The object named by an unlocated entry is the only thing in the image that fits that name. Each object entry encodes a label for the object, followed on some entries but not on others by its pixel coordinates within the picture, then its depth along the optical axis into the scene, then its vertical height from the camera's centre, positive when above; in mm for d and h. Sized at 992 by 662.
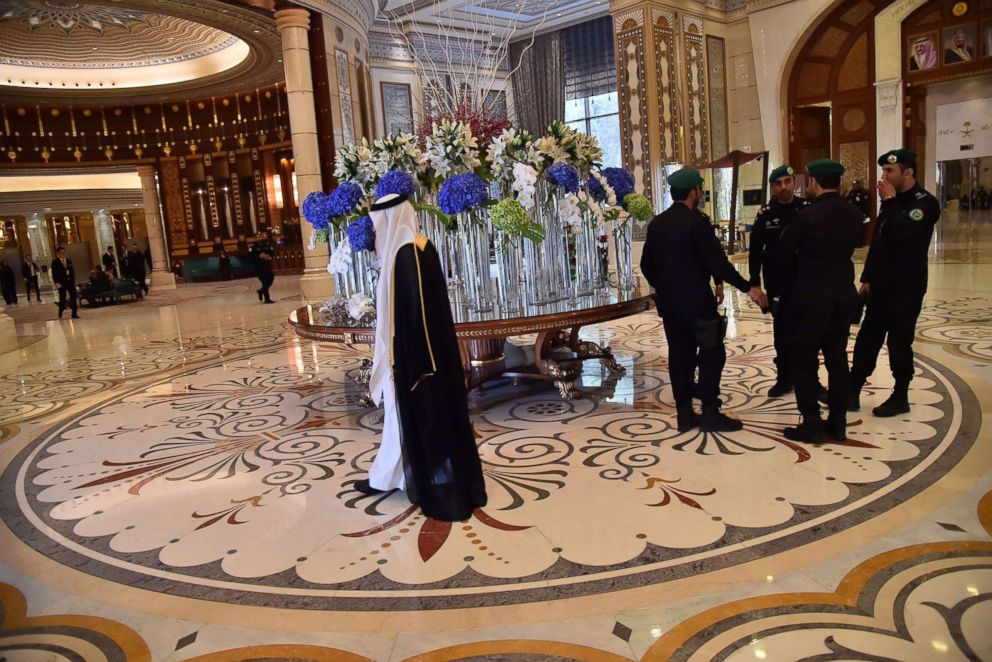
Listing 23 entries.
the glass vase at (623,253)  4828 -133
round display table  3842 -479
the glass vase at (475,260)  4266 -94
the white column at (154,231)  18547 +1008
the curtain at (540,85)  16984 +3782
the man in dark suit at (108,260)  20080 +366
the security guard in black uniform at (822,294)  3236 -347
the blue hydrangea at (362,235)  3762 +102
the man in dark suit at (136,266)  17250 +120
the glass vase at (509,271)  4277 -173
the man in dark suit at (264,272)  12055 -187
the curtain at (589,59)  16156 +4146
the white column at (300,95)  10750 +2534
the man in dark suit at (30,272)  17500 +173
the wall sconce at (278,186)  18447 +1953
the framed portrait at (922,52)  12344 +2800
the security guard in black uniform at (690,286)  3465 -284
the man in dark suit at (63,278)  12391 -29
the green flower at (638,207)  4746 +178
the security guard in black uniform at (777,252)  3918 -163
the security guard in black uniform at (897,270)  3500 -285
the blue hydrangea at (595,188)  4703 +317
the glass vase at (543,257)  4367 -102
